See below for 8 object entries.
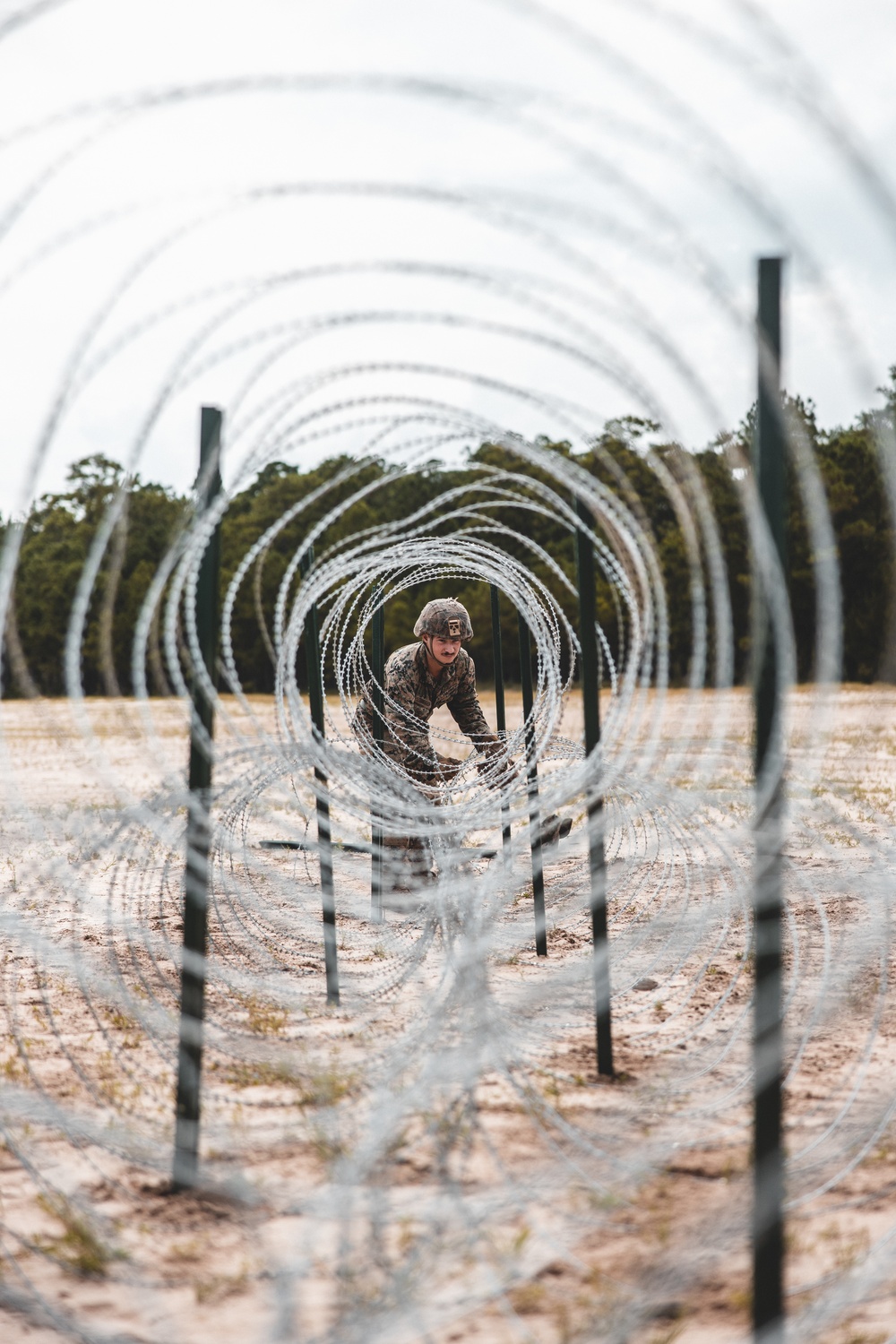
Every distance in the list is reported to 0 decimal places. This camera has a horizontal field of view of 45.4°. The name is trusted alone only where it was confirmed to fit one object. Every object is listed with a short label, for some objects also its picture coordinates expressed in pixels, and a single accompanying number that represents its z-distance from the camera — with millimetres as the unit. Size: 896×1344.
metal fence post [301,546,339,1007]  4508
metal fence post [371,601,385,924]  6156
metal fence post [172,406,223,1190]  2951
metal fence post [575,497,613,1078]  3627
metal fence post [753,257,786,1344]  2090
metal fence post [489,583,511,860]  6469
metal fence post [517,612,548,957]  4751
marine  6547
